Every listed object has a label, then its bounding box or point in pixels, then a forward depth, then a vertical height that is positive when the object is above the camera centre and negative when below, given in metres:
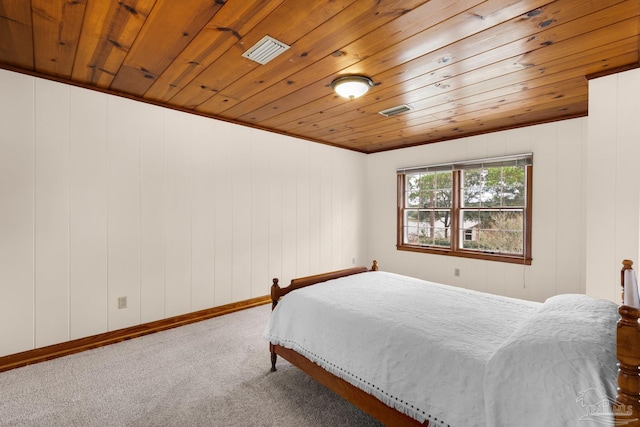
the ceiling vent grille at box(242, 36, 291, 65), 2.12 +1.17
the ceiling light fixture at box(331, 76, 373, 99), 2.67 +1.12
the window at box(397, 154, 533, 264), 4.16 +0.05
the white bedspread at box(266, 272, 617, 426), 1.28 -0.72
